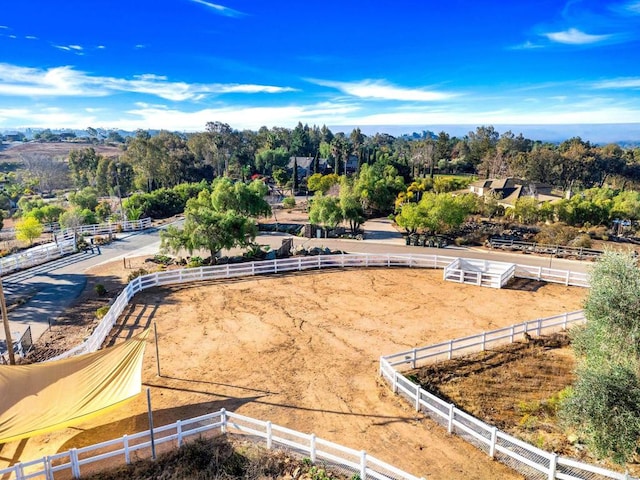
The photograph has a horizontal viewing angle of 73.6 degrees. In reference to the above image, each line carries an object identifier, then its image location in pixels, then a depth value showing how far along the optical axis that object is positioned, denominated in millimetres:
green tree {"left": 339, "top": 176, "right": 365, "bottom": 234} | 36844
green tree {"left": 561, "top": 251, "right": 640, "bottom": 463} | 10117
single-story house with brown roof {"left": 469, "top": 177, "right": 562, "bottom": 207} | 51000
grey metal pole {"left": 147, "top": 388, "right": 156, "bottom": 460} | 9334
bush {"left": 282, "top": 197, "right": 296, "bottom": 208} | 54031
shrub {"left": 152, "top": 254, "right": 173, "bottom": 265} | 27808
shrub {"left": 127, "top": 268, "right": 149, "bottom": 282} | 23859
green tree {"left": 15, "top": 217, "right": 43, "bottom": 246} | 30422
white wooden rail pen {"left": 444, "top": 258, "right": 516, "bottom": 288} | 23625
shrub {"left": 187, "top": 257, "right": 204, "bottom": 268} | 26297
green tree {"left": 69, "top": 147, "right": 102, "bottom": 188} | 76688
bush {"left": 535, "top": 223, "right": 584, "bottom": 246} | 33281
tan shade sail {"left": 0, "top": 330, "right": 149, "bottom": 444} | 9383
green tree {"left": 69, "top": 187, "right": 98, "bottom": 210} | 50969
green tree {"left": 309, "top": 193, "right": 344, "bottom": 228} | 36406
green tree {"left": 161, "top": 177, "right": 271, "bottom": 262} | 24672
